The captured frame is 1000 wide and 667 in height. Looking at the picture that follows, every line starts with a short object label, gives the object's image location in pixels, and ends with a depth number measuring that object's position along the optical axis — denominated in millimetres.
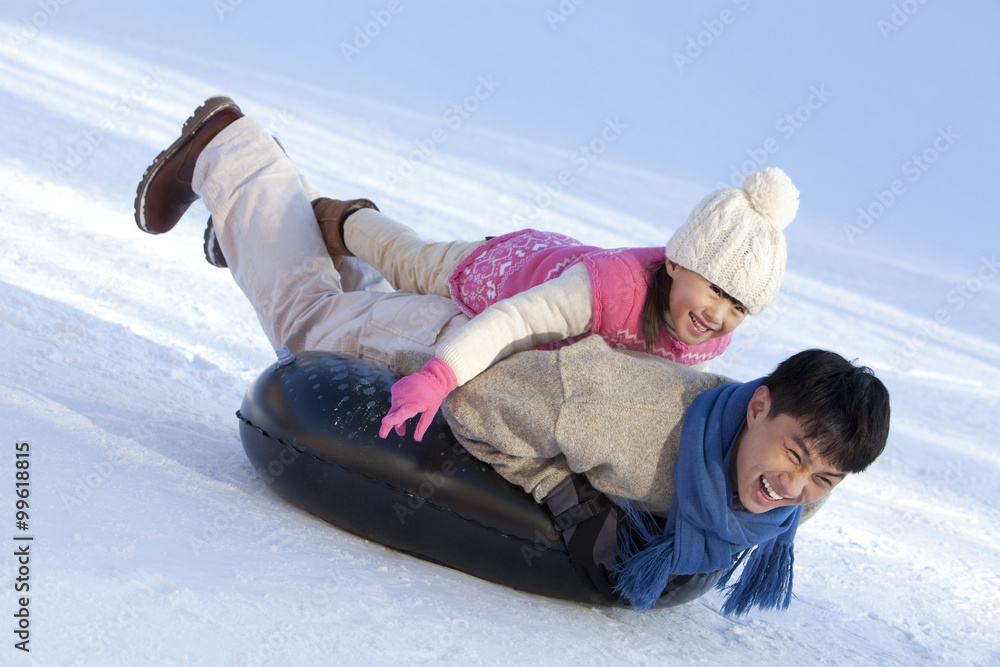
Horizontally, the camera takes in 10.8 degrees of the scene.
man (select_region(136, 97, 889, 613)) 8313
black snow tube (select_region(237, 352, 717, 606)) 8470
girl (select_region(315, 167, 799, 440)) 8445
